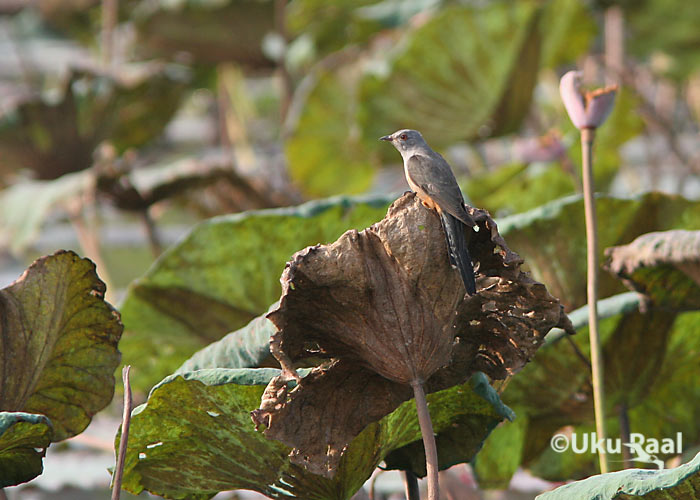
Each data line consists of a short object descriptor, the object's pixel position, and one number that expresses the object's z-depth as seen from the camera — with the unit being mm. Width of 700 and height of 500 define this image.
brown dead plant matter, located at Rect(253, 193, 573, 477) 12880
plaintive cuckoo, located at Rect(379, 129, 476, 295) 12850
